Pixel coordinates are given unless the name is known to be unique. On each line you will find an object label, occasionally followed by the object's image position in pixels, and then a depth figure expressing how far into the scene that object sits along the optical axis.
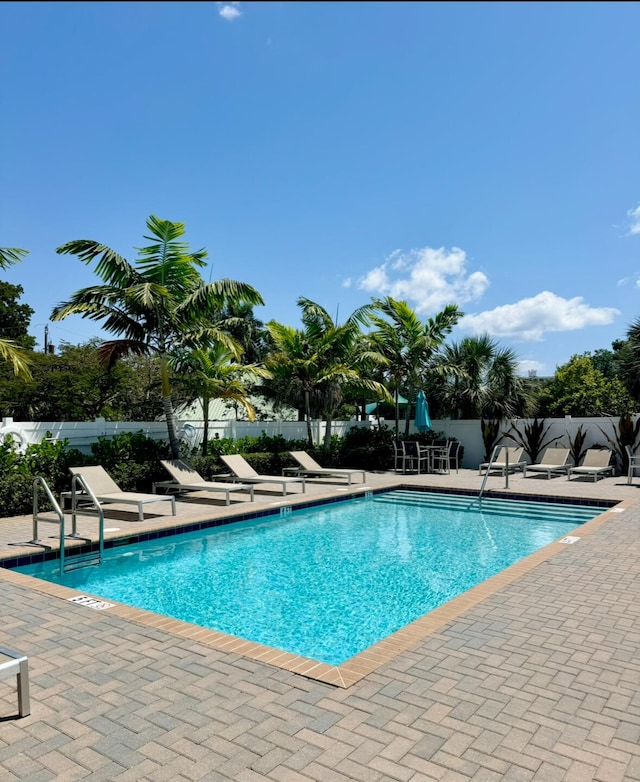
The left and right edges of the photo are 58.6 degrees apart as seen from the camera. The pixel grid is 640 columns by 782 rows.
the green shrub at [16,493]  10.04
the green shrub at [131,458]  12.28
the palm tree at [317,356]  18.22
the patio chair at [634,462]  16.93
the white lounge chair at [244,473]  12.91
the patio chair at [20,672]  3.05
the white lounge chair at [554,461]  16.53
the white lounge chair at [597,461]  15.95
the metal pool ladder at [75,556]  7.43
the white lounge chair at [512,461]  17.36
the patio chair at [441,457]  18.02
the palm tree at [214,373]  14.20
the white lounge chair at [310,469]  15.28
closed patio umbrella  18.39
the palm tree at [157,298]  12.40
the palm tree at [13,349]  9.23
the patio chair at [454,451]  18.97
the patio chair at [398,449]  18.58
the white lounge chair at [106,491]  9.68
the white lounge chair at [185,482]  11.76
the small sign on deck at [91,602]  5.18
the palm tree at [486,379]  20.19
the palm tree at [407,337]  19.29
